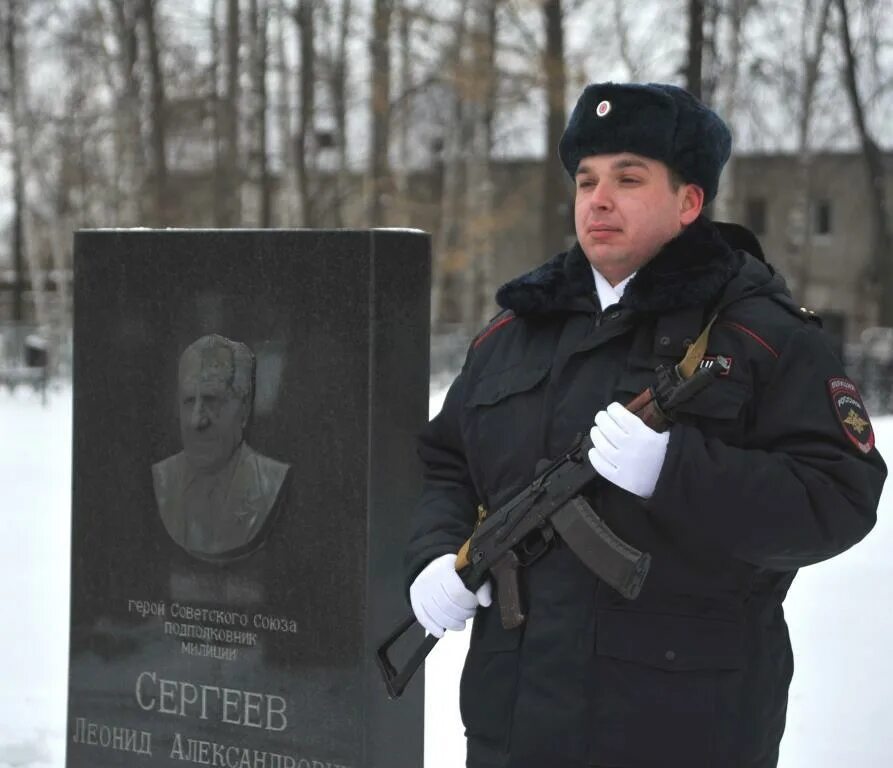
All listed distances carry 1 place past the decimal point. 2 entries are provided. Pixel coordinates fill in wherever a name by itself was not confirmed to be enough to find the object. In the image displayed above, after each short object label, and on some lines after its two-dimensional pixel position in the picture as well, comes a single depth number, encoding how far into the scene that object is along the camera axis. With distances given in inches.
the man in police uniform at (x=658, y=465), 102.7
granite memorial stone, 164.4
